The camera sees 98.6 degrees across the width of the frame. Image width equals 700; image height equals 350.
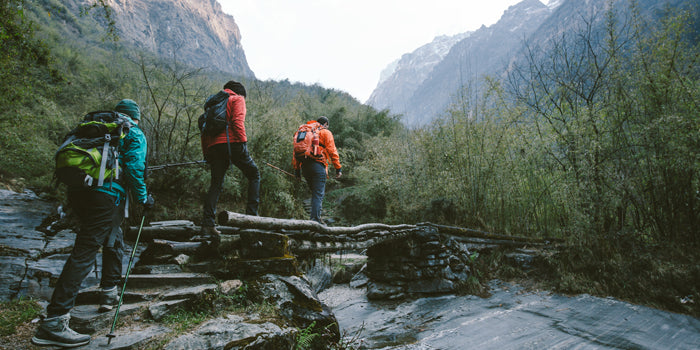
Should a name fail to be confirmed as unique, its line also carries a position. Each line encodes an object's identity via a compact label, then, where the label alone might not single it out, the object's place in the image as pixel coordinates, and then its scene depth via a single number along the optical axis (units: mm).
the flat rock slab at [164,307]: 2125
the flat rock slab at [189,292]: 2318
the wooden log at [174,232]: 3562
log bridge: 3049
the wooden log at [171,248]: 3135
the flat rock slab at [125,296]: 2404
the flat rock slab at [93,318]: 2045
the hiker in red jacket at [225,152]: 3242
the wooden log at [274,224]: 2717
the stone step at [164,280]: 2629
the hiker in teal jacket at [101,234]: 1842
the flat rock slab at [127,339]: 1771
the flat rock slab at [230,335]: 1886
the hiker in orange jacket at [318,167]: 4520
